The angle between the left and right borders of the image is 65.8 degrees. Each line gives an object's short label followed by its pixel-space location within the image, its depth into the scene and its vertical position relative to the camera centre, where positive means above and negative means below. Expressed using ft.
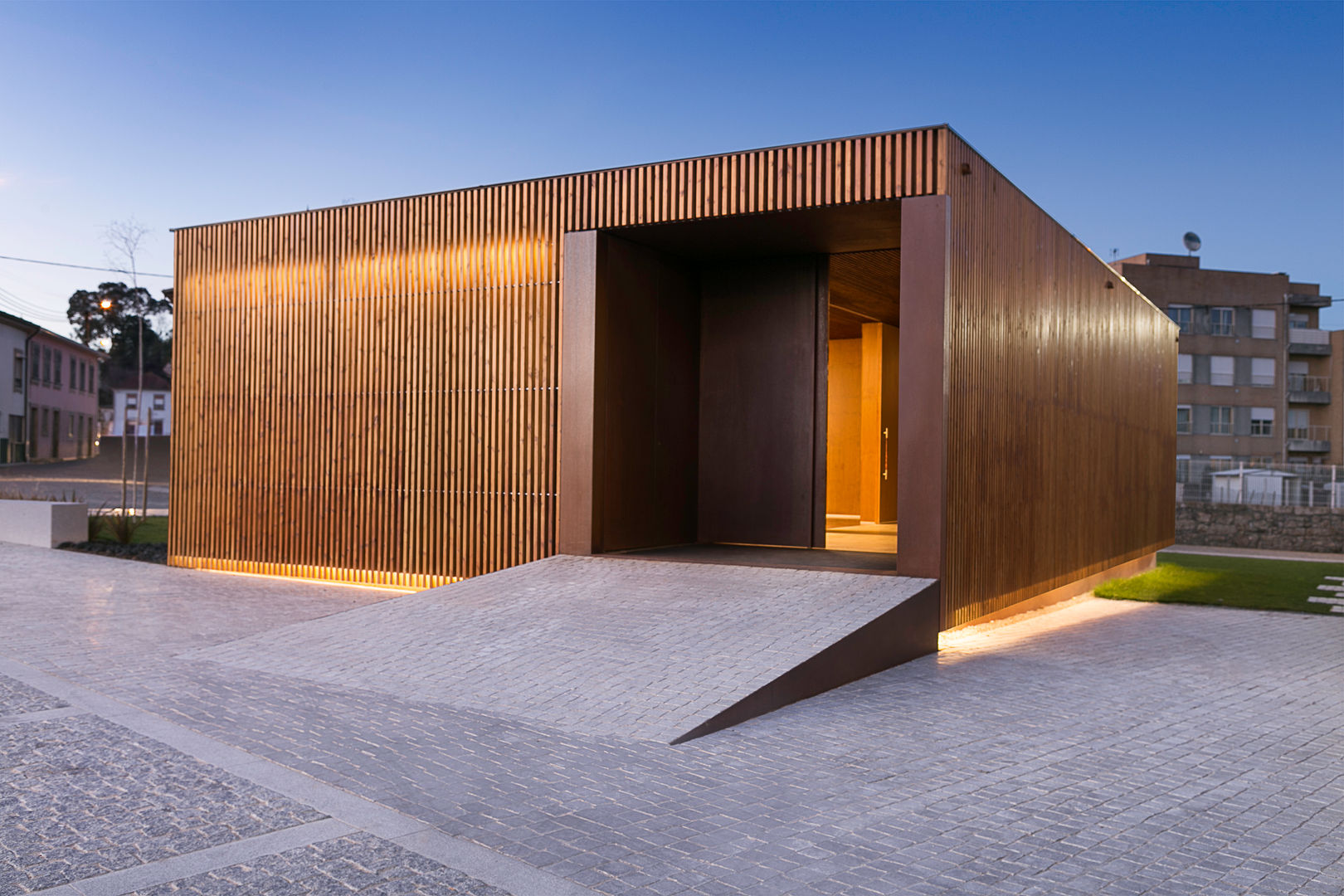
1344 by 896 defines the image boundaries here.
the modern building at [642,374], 33.63 +3.00
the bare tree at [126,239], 78.69 +15.65
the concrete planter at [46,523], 62.23 -4.80
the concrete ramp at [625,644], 22.68 -5.12
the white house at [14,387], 146.82 +8.13
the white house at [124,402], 203.21 +8.50
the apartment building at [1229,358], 160.66 +15.01
